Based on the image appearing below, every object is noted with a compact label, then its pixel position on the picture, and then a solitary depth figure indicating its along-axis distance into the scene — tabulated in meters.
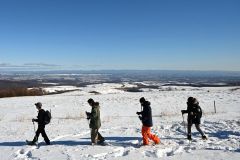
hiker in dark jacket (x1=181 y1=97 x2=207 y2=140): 13.28
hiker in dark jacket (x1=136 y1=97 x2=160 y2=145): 12.36
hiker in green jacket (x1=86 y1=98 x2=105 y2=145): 12.83
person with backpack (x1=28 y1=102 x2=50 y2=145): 13.14
